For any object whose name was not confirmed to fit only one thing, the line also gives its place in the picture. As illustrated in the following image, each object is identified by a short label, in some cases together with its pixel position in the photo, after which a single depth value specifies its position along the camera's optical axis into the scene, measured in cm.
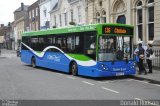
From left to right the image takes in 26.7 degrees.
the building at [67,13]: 3703
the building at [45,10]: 5193
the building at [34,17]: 6184
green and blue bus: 1614
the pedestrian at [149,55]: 1828
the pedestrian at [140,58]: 1808
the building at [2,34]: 12678
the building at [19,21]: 8010
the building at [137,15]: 2266
